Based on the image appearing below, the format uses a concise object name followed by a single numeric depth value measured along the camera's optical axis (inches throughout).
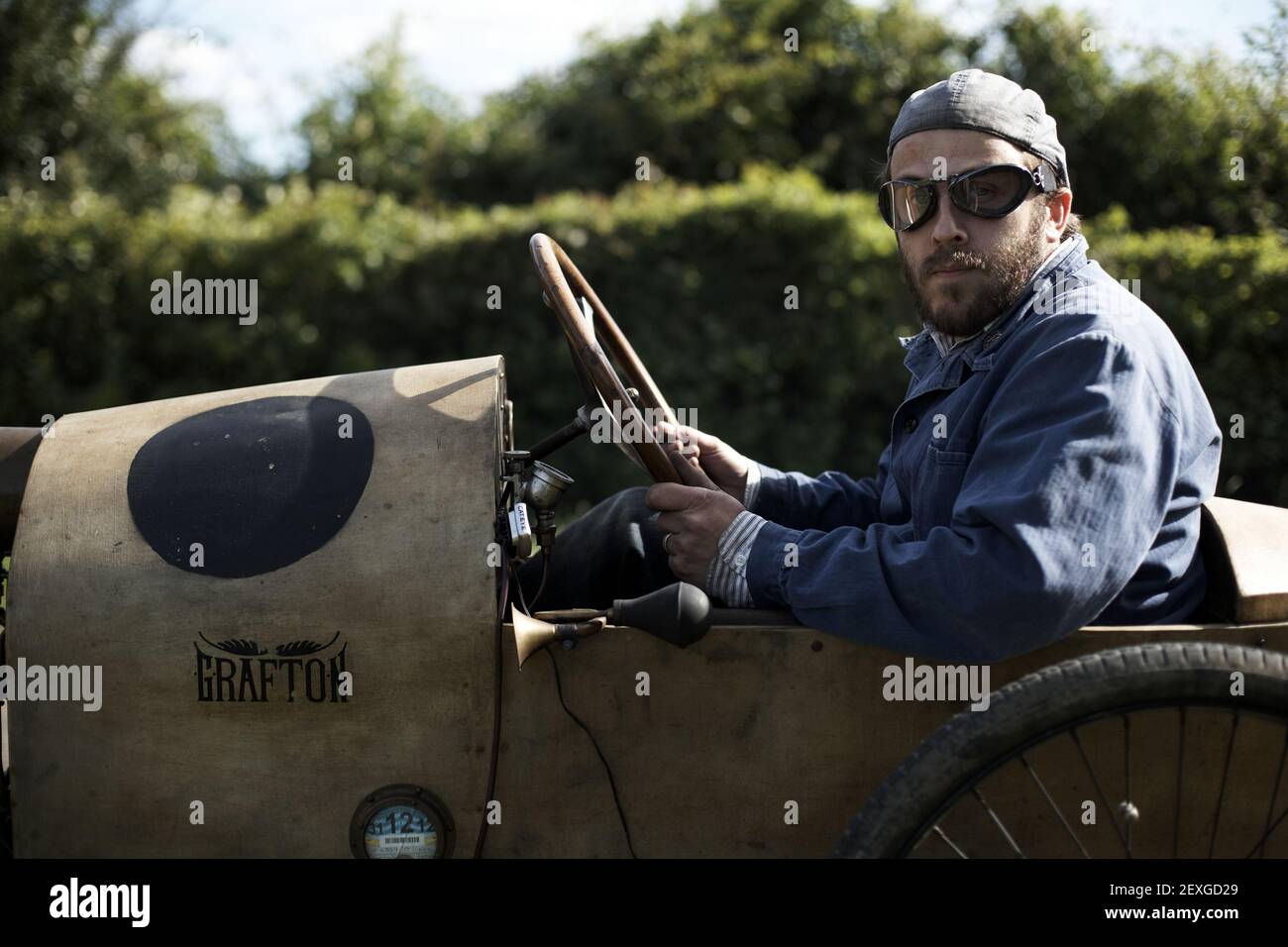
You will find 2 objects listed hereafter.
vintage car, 77.4
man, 71.7
